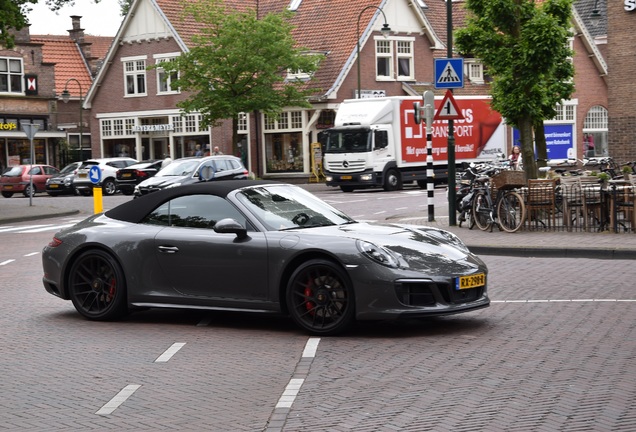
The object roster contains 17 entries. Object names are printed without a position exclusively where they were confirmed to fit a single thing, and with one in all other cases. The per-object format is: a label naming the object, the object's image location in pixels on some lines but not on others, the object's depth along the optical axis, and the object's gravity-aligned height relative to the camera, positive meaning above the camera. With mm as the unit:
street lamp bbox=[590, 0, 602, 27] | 34688 +4228
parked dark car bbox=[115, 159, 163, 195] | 44844 -537
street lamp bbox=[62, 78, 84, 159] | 65562 +4184
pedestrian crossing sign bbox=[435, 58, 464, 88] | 20656 +1518
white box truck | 40719 +284
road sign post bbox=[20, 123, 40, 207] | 34156 +1104
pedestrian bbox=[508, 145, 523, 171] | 28158 -309
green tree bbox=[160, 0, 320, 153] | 48375 +4199
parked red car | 47594 -730
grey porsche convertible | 9164 -948
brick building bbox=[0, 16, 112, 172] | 60375 +3373
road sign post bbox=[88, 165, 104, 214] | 25603 -687
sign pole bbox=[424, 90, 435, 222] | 21500 +575
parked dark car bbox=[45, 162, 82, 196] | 46969 -820
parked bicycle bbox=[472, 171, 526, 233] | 19812 -1036
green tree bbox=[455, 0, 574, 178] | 21953 +2048
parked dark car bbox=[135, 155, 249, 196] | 33094 -406
